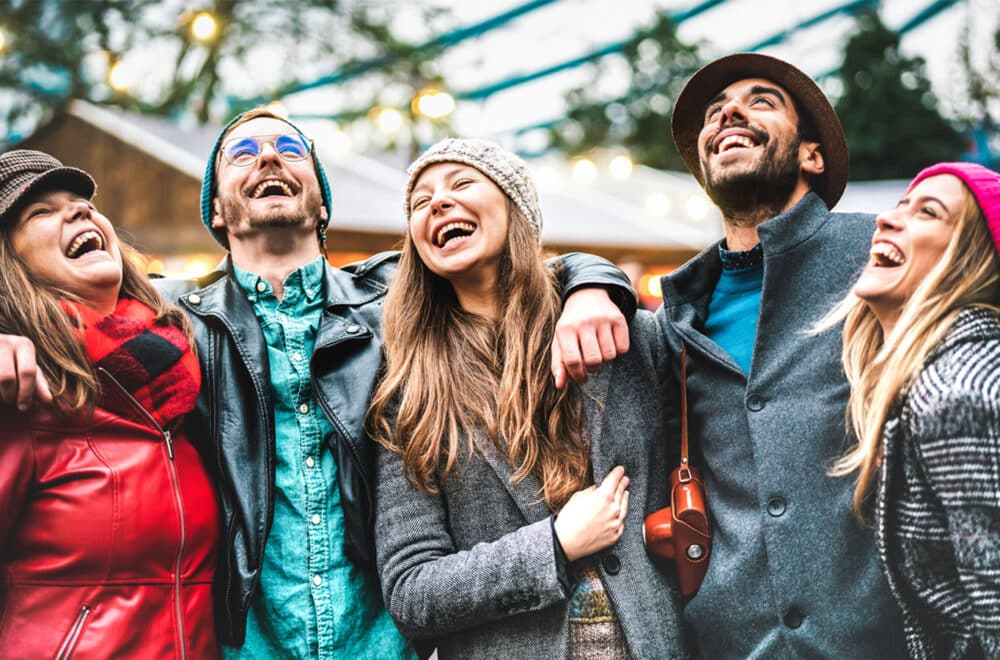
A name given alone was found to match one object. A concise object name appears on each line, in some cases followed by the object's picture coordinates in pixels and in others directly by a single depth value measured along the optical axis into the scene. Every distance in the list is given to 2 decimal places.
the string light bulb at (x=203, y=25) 8.09
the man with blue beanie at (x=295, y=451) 2.54
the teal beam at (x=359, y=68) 11.88
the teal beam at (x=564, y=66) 19.73
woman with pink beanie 1.82
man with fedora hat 2.24
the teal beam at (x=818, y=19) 19.67
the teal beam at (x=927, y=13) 19.75
